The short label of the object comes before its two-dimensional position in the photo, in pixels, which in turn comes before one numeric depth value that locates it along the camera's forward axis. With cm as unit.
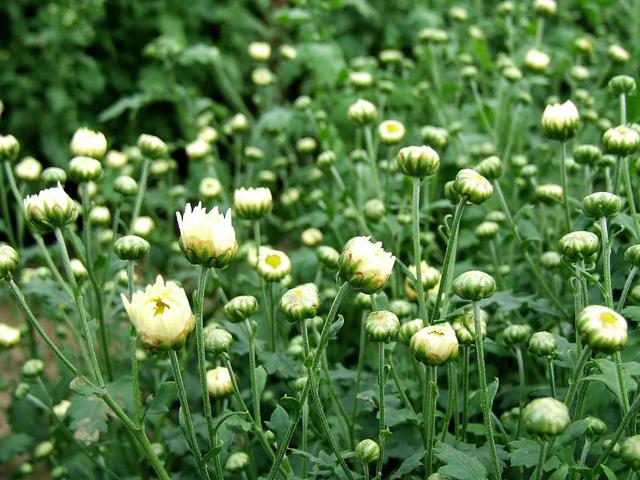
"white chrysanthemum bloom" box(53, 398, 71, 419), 88
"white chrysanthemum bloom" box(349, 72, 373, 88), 100
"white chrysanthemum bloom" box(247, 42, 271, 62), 119
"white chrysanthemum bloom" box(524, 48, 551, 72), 102
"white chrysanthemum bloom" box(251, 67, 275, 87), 119
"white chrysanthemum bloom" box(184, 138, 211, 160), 101
